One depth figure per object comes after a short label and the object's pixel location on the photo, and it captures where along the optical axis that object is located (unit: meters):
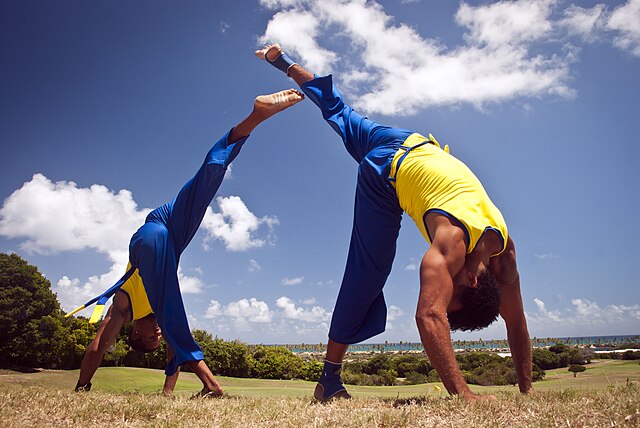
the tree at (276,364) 16.16
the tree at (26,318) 22.12
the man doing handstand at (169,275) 4.52
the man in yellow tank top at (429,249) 2.78
